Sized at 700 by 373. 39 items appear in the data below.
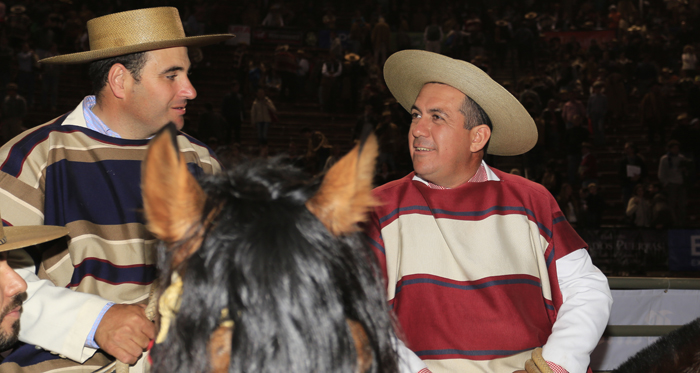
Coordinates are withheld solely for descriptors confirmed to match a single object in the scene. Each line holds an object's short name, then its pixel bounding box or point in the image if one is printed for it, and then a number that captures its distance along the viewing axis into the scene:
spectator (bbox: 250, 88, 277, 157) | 13.91
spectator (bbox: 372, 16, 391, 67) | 18.00
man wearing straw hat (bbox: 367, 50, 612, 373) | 2.26
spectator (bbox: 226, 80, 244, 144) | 13.68
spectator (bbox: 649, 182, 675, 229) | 10.81
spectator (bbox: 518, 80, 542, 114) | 12.87
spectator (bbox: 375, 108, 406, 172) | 11.95
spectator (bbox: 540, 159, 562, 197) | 11.23
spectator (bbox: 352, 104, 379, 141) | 13.03
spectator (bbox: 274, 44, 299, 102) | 16.88
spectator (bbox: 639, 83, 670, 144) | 14.36
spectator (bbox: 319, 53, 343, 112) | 16.48
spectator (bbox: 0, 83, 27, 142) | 11.79
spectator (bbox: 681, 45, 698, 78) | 16.25
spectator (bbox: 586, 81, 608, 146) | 14.23
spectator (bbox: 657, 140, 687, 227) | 11.62
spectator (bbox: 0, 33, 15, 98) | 13.40
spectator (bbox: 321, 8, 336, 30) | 21.28
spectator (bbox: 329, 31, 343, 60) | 17.98
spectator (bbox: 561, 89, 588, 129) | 13.79
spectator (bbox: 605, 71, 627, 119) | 15.41
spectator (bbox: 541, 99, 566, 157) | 13.28
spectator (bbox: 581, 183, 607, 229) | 11.26
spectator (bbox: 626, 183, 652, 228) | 11.12
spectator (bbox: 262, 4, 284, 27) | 20.47
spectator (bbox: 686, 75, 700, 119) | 13.80
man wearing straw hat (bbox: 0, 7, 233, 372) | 1.76
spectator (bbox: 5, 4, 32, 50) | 14.85
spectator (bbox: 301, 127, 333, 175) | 11.77
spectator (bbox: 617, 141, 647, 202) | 12.06
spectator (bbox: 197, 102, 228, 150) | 12.54
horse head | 0.99
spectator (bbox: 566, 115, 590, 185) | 12.70
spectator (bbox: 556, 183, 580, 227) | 10.87
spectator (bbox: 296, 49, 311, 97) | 17.22
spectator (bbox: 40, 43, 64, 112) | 13.80
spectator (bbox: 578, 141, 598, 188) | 12.41
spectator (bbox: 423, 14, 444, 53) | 18.31
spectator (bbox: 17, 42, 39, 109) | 13.53
